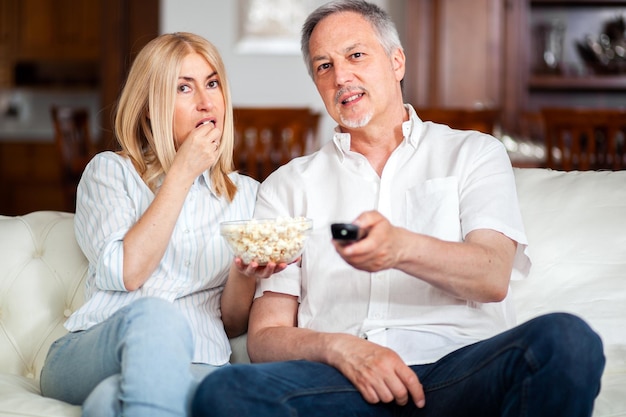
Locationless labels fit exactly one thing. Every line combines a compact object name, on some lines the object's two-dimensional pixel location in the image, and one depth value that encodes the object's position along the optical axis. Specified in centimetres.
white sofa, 204
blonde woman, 179
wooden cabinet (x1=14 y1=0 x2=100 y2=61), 680
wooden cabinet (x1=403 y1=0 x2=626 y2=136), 495
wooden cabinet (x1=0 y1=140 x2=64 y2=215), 673
